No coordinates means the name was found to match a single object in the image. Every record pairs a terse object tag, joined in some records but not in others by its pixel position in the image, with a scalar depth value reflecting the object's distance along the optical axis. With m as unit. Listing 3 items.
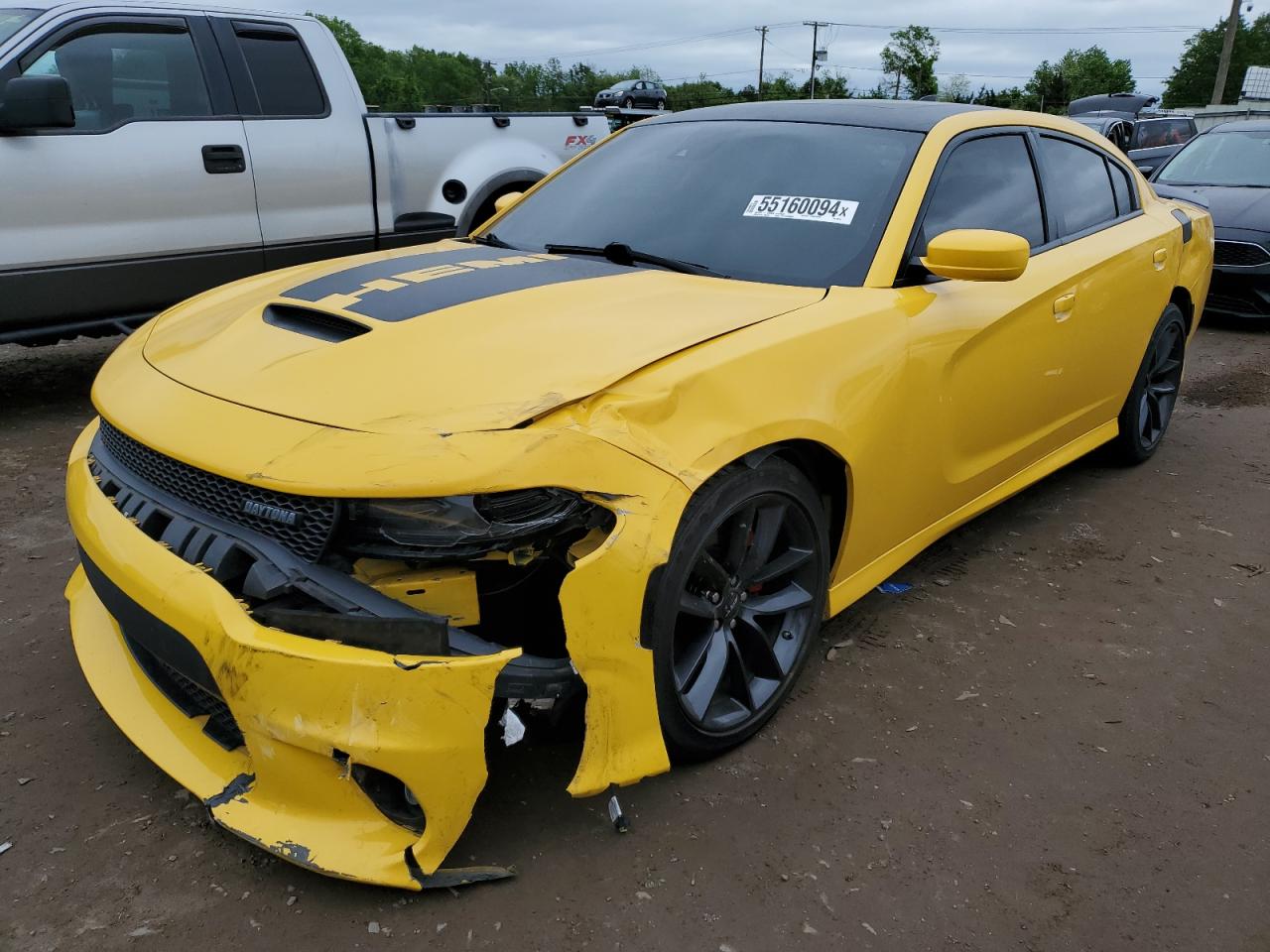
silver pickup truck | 4.64
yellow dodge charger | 1.87
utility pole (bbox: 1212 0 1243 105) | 39.72
